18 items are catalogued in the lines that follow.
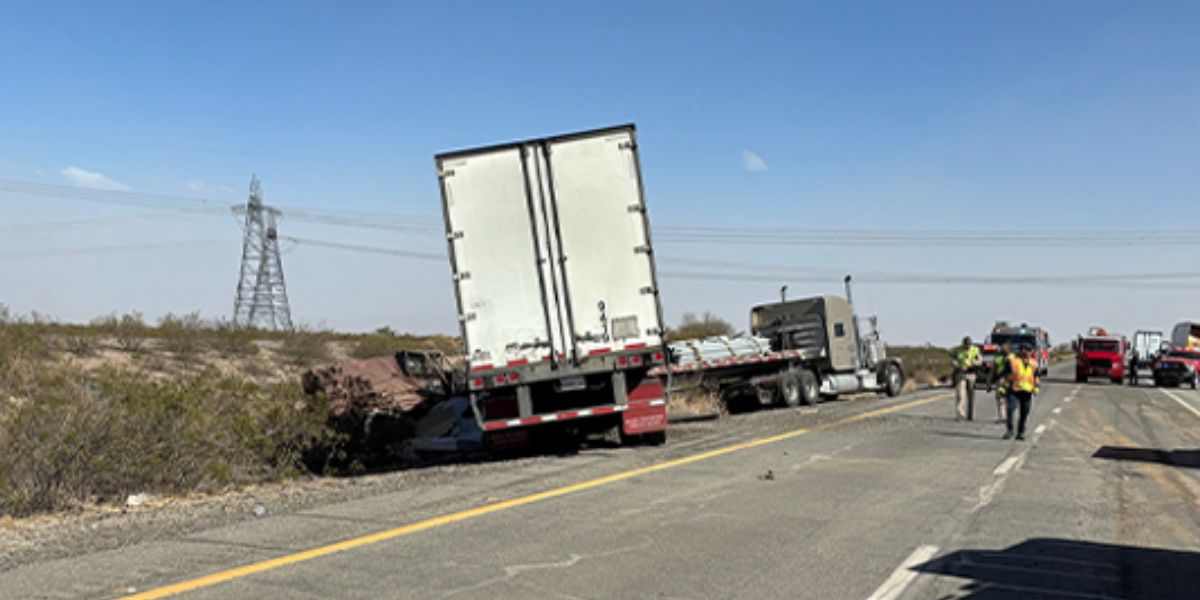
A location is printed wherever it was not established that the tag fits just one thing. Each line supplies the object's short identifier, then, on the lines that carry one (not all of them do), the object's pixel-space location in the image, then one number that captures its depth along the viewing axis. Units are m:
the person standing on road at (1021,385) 16.11
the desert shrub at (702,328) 47.62
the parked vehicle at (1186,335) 49.24
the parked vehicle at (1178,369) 41.38
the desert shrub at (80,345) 23.77
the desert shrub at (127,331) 26.03
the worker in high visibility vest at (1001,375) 16.98
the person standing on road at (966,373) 20.14
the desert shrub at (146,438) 10.17
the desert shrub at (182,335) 27.06
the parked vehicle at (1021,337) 39.72
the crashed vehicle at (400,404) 15.20
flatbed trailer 24.48
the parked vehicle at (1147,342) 62.12
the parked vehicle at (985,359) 37.16
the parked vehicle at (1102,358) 45.03
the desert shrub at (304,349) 29.85
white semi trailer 13.38
